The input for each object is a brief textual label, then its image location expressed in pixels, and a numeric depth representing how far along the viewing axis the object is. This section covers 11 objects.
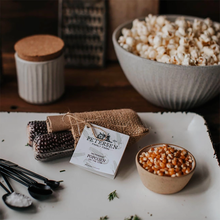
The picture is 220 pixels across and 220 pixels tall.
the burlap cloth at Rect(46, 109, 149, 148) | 0.77
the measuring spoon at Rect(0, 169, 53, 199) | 0.66
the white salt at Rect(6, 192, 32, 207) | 0.64
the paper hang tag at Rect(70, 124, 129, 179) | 0.73
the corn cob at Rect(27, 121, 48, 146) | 0.78
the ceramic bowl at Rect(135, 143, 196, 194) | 0.66
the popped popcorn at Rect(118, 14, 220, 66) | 0.87
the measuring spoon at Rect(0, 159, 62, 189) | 0.70
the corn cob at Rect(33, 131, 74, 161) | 0.73
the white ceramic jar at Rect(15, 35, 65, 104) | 0.95
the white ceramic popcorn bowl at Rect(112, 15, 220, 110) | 0.85
